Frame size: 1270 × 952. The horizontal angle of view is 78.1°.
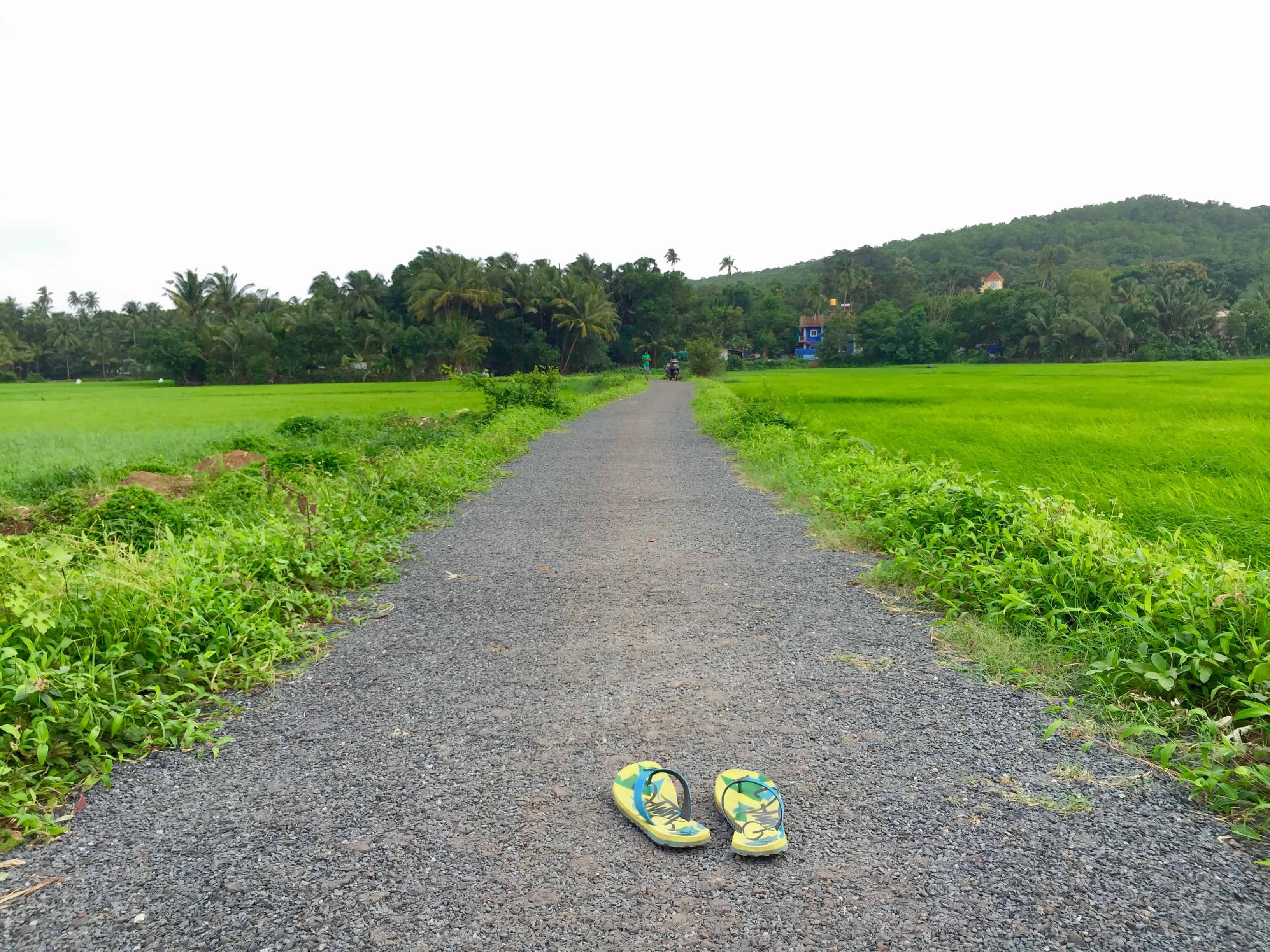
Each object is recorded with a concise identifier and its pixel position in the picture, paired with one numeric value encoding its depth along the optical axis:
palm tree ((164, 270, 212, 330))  54.03
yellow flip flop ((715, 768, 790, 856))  2.08
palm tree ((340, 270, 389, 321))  52.41
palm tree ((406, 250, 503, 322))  46.62
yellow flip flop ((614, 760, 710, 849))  2.14
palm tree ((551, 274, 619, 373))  48.72
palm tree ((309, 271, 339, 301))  56.16
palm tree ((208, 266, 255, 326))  54.94
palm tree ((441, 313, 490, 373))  44.09
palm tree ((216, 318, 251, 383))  42.88
